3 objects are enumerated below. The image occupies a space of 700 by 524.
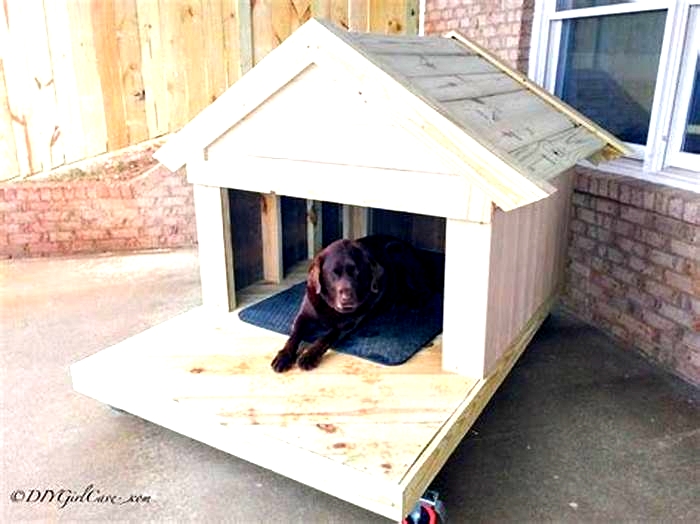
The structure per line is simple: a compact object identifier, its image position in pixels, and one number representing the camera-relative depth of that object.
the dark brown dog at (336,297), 2.20
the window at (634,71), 2.58
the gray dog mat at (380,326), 2.32
